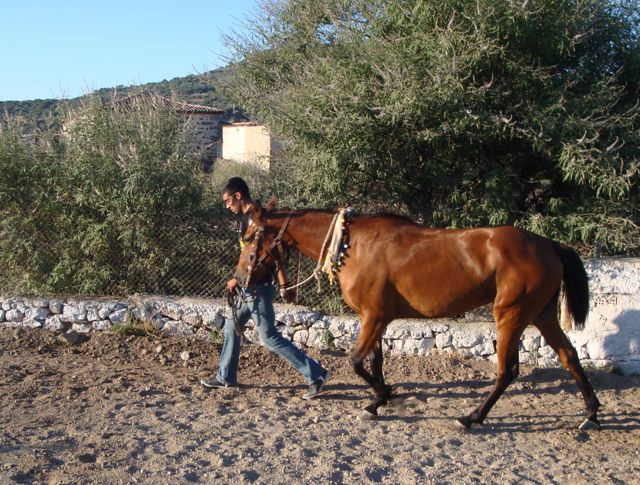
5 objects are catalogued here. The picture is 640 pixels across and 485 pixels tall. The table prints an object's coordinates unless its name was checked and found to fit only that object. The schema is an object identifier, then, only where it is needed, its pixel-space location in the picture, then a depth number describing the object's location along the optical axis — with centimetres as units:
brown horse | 560
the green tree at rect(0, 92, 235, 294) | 850
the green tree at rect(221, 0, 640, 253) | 720
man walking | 615
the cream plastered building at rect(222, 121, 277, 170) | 2323
